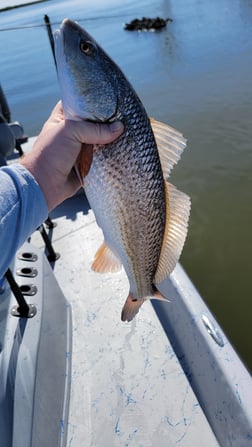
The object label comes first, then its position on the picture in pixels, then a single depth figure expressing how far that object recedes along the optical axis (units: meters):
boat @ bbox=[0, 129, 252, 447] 0.48
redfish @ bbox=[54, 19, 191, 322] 0.34
